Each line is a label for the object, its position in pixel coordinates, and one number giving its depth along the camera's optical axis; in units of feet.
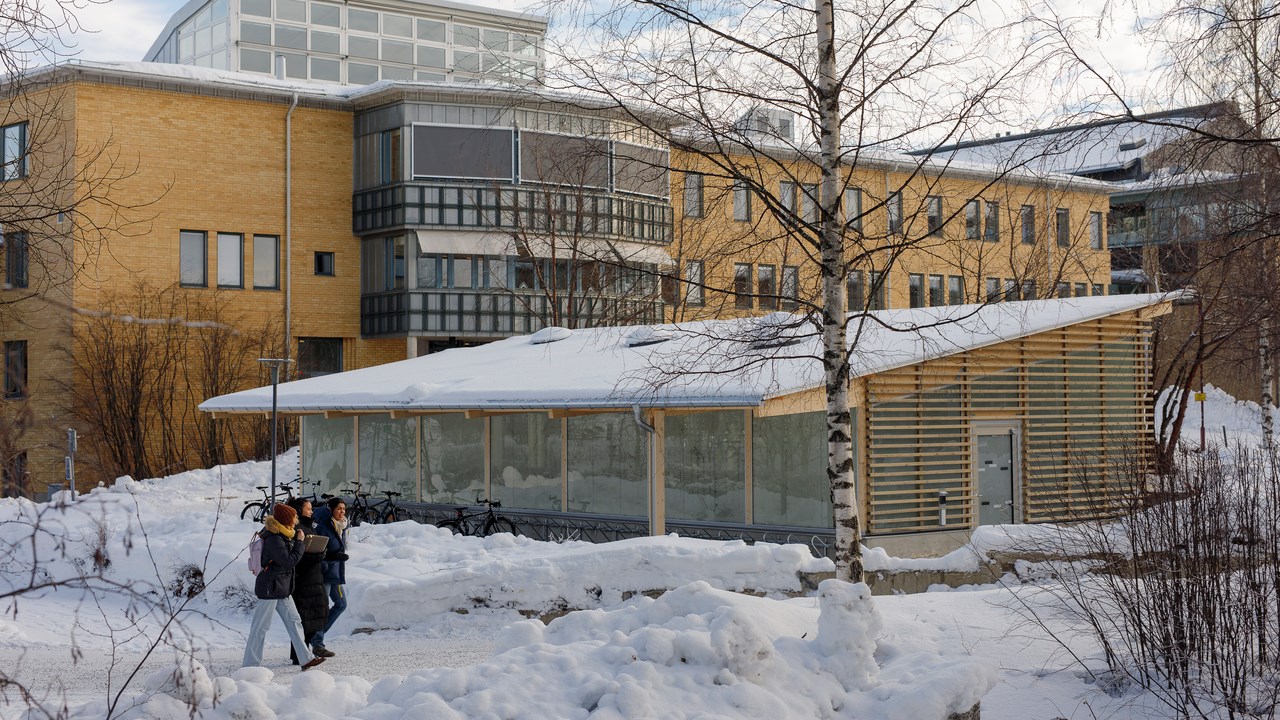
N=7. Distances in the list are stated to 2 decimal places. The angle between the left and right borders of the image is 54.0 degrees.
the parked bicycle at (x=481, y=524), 68.28
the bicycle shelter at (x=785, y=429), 59.67
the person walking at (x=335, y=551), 41.78
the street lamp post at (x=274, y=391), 72.39
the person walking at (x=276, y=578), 37.45
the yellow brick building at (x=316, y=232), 120.06
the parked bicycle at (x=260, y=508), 83.24
